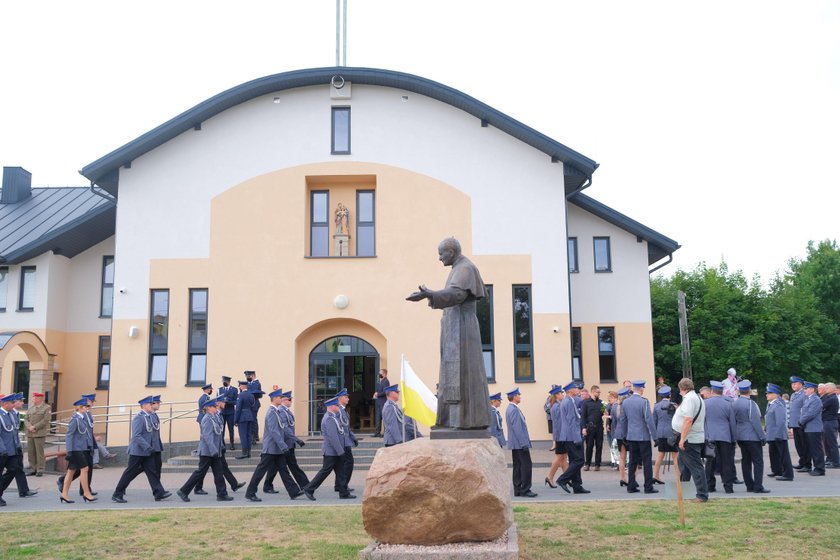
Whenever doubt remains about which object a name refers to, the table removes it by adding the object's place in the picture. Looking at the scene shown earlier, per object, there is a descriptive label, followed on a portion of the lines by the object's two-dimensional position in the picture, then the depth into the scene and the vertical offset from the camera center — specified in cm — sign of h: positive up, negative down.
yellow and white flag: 1167 -17
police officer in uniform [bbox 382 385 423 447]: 1450 -58
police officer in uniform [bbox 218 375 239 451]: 1812 -29
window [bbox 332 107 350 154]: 2203 +737
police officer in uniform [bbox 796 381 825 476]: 1483 -83
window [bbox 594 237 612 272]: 2502 +430
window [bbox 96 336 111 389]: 2513 +90
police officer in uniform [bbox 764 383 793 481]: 1421 -92
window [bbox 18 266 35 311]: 2444 +325
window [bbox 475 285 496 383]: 2105 +163
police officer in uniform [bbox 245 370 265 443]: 1847 +1
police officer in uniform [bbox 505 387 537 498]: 1280 -103
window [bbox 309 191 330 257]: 2200 +467
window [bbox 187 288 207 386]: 2094 +138
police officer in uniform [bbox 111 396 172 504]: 1302 -111
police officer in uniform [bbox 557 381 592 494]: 1284 -92
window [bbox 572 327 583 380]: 2462 +91
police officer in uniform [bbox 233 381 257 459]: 1784 -62
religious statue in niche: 2197 +479
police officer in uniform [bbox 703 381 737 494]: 1275 -75
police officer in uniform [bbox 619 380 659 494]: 1288 -80
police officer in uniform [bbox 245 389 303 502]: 1315 -103
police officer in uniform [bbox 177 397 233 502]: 1299 -110
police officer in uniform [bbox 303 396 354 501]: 1291 -106
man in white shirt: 1120 -68
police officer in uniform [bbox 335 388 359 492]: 1322 -91
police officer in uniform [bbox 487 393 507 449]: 1399 -64
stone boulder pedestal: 691 -101
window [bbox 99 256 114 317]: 2542 +339
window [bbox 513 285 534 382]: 2109 +143
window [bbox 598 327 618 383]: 2464 +107
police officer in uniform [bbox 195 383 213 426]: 1727 -4
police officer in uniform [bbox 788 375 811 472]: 1582 -64
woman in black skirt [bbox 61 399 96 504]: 1293 -98
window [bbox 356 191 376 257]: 2195 +470
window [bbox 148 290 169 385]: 2117 +149
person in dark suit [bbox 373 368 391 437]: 1964 +3
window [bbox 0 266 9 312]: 2445 +352
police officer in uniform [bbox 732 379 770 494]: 1262 -85
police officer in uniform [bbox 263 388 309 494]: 1350 -113
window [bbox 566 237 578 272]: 2484 +432
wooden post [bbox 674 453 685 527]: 936 -139
